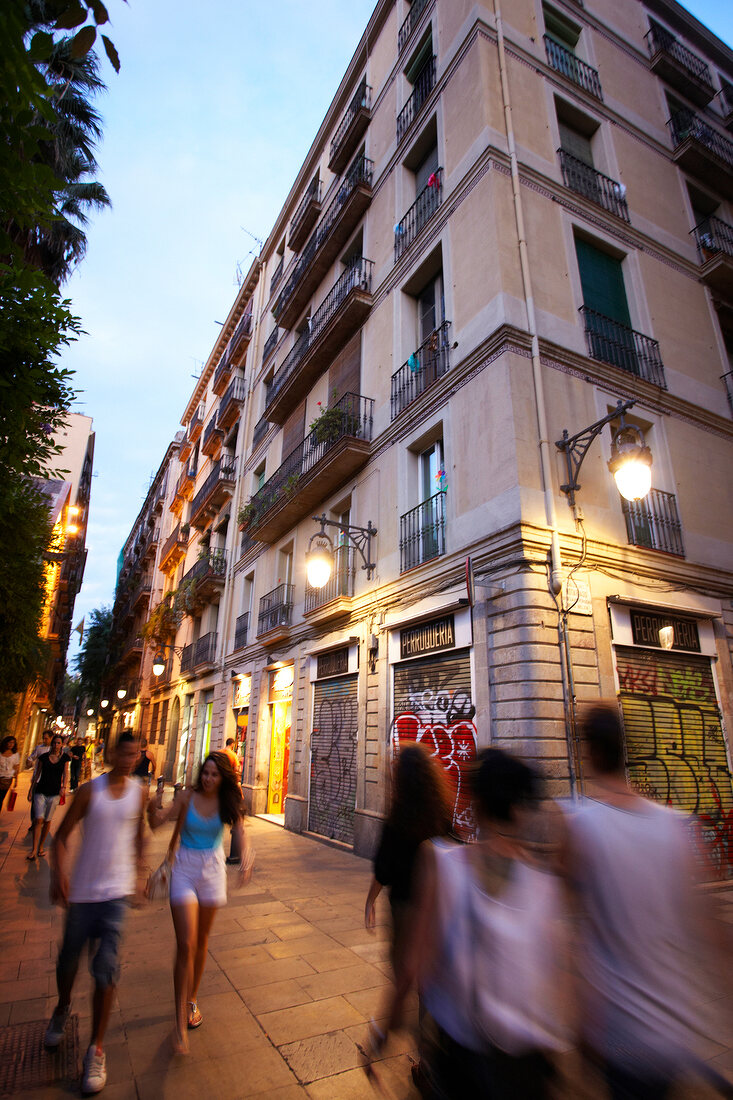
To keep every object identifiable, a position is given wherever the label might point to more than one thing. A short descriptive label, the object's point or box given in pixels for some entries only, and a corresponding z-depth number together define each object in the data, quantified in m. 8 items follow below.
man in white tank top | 3.04
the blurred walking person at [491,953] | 1.71
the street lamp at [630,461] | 6.19
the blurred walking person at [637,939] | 1.74
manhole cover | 2.95
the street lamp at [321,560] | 9.50
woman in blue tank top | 3.38
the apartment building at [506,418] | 7.58
